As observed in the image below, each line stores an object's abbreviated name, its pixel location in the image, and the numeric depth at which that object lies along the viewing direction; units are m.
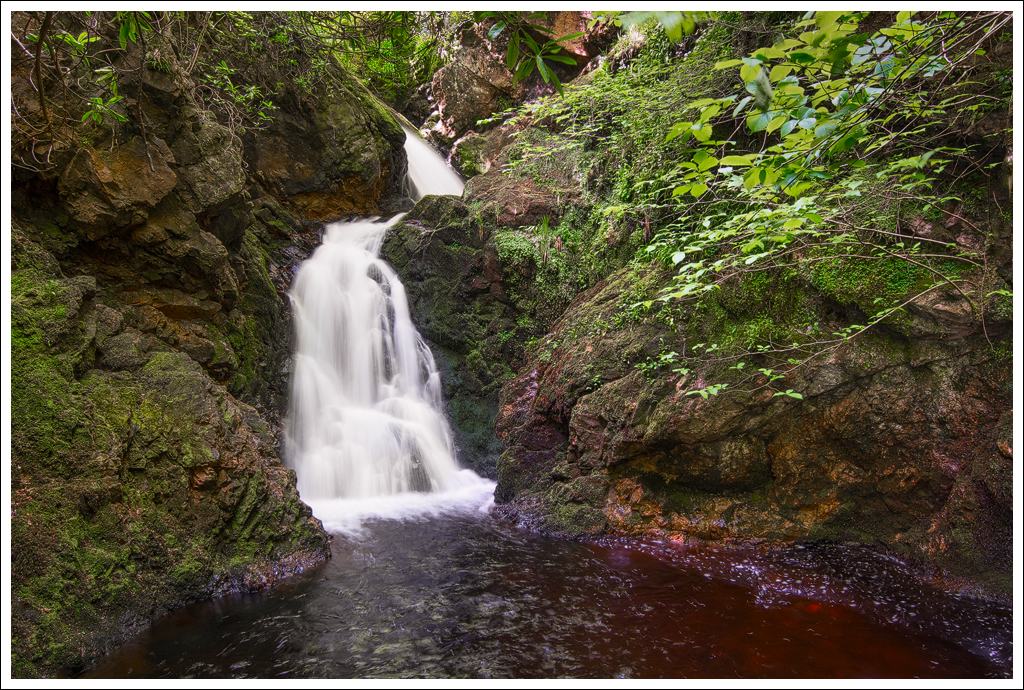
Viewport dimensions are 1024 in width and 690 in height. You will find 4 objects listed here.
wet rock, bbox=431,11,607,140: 11.12
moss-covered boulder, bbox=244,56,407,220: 10.15
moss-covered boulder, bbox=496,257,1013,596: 4.30
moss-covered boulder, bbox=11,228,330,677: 3.42
